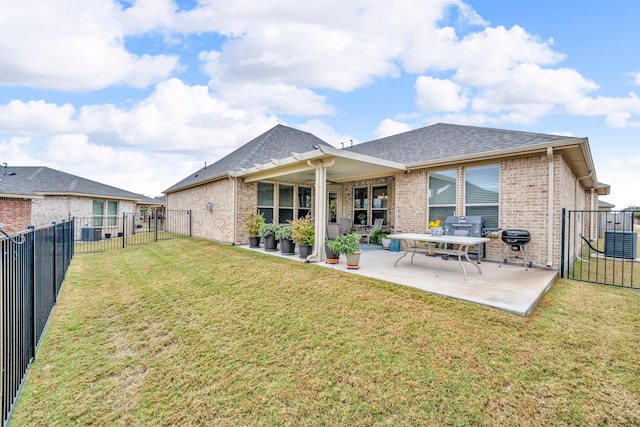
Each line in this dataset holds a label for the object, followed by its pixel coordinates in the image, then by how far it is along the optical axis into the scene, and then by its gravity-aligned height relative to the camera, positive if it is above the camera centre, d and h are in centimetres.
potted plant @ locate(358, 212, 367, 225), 1198 -34
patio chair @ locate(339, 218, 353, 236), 1139 -62
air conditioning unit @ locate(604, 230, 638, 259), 870 -103
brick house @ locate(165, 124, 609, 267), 656 +97
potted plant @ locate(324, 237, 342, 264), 668 -100
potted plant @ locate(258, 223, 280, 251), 912 -88
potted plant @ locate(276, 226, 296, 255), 832 -98
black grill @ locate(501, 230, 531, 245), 638 -60
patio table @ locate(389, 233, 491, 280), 531 -59
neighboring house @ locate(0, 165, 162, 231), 1262 +55
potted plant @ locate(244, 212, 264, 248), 990 -67
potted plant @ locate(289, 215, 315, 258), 758 -72
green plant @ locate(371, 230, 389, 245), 1053 -96
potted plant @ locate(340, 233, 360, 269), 627 -93
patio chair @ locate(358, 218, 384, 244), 1104 -77
